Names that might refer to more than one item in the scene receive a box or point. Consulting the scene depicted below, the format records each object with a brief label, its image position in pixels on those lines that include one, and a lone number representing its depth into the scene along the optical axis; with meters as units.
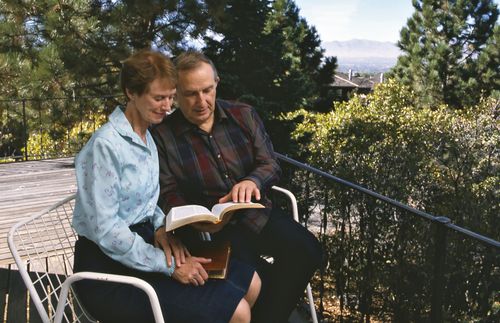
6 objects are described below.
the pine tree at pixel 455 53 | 23.03
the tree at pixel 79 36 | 10.56
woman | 1.50
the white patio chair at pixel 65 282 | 1.38
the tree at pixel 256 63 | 9.23
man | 1.99
